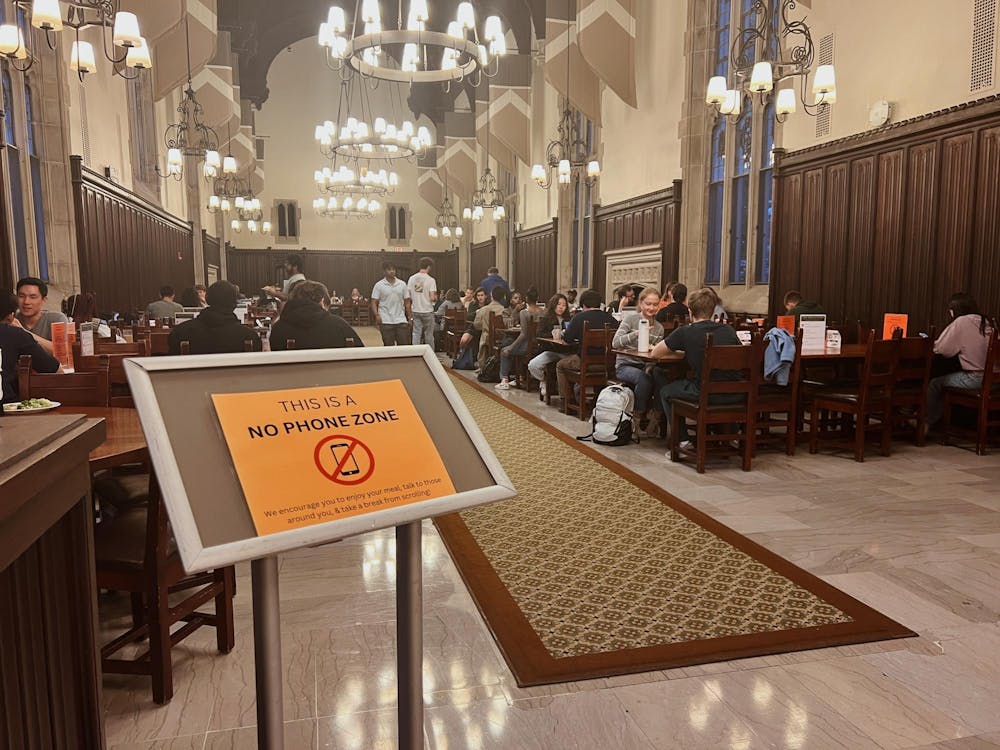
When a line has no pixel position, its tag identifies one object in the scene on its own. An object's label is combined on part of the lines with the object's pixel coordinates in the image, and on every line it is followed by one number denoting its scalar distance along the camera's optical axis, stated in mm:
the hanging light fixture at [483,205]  14758
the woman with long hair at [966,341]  5297
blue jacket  5020
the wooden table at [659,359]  5023
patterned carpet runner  2494
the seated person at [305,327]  4336
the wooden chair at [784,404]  5059
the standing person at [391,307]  9266
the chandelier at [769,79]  6094
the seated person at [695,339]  4922
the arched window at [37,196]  8273
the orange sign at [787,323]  6109
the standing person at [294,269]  7387
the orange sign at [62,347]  4141
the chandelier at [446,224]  20062
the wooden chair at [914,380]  5082
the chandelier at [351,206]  18859
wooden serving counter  1100
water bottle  5523
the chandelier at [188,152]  10180
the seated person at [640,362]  5824
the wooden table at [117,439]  2182
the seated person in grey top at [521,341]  7981
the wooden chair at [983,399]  5023
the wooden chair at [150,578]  2137
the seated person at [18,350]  3515
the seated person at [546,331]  7547
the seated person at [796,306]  7402
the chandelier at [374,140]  12203
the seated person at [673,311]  7266
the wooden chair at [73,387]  3004
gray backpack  5598
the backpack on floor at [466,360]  10555
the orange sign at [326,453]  1143
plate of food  2617
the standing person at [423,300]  10273
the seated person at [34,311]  5055
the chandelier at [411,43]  7500
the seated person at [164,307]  9116
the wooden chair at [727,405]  4629
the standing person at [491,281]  11664
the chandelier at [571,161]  10741
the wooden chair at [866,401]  4984
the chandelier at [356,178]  15641
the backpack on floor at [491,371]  9172
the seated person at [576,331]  6844
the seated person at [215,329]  3988
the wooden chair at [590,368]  6391
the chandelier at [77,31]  4422
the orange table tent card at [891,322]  6359
